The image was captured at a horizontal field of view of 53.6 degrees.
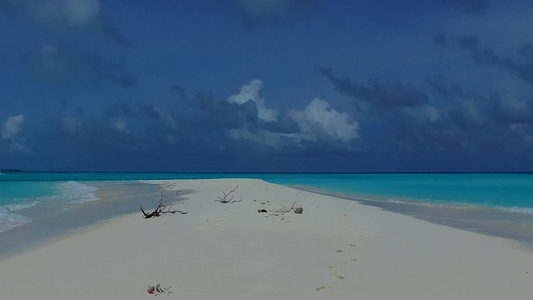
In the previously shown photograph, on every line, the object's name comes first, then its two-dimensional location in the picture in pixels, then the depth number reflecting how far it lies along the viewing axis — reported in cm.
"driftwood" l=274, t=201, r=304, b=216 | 1829
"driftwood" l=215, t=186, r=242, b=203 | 2347
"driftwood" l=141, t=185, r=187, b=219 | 1738
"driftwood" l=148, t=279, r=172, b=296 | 727
